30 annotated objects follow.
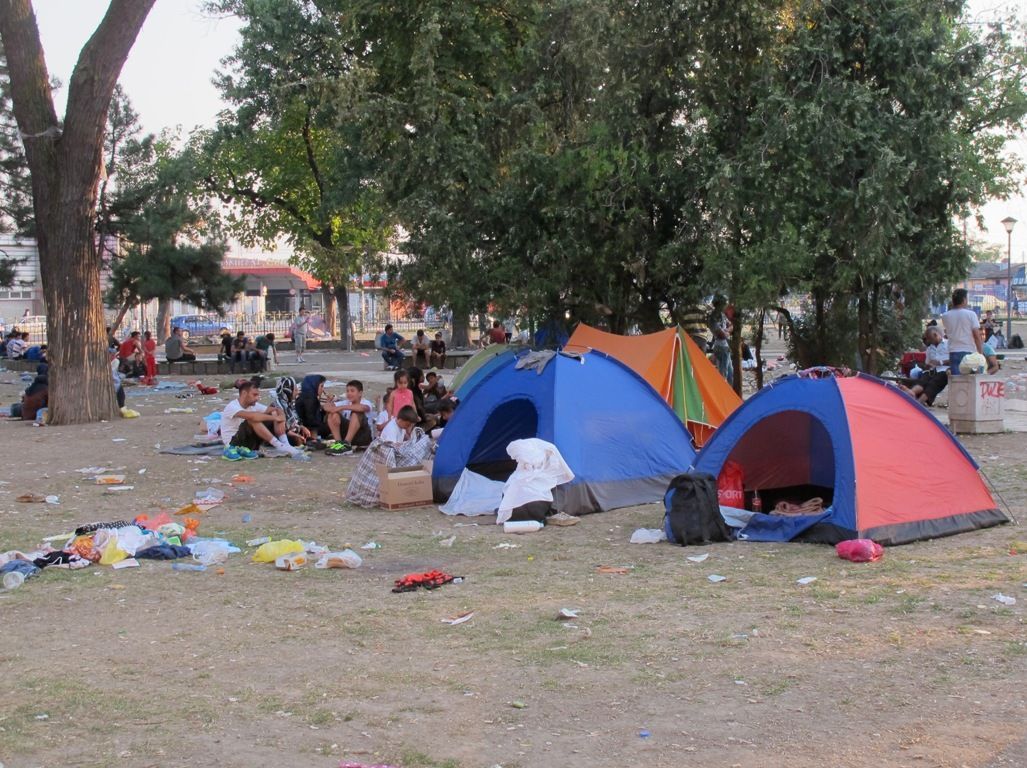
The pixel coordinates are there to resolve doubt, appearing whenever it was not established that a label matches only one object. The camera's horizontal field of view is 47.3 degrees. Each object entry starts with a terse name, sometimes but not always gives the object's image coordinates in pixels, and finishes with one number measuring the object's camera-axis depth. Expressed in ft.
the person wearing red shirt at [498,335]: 71.10
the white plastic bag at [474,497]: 34.06
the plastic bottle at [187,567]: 27.40
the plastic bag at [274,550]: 28.02
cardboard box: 35.27
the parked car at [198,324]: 165.68
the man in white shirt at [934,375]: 54.95
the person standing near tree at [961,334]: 49.11
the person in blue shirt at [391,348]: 98.68
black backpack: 28.86
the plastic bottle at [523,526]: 31.32
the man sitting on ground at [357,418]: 48.29
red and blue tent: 27.76
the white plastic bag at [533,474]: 32.30
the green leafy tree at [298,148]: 60.23
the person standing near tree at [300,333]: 126.31
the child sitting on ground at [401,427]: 38.11
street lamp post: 115.31
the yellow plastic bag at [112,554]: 27.94
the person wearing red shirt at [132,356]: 93.15
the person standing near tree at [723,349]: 71.13
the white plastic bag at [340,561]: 27.35
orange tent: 45.78
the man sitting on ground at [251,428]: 46.80
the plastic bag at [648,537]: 29.48
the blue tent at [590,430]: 34.09
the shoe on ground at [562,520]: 32.01
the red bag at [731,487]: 31.50
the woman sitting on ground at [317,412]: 49.32
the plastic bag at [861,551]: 25.95
